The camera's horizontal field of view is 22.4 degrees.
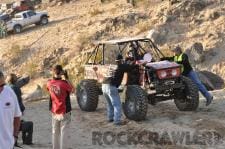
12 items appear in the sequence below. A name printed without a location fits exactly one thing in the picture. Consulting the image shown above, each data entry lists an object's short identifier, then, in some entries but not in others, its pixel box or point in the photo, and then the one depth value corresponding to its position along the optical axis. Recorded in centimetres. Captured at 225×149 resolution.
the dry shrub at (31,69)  2694
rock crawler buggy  1139
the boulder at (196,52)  2169
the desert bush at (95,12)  3108
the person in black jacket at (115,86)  1113
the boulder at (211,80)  1728
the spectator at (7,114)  564
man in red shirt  884
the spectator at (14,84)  915
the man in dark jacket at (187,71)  1266
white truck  3547
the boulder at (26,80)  2120
